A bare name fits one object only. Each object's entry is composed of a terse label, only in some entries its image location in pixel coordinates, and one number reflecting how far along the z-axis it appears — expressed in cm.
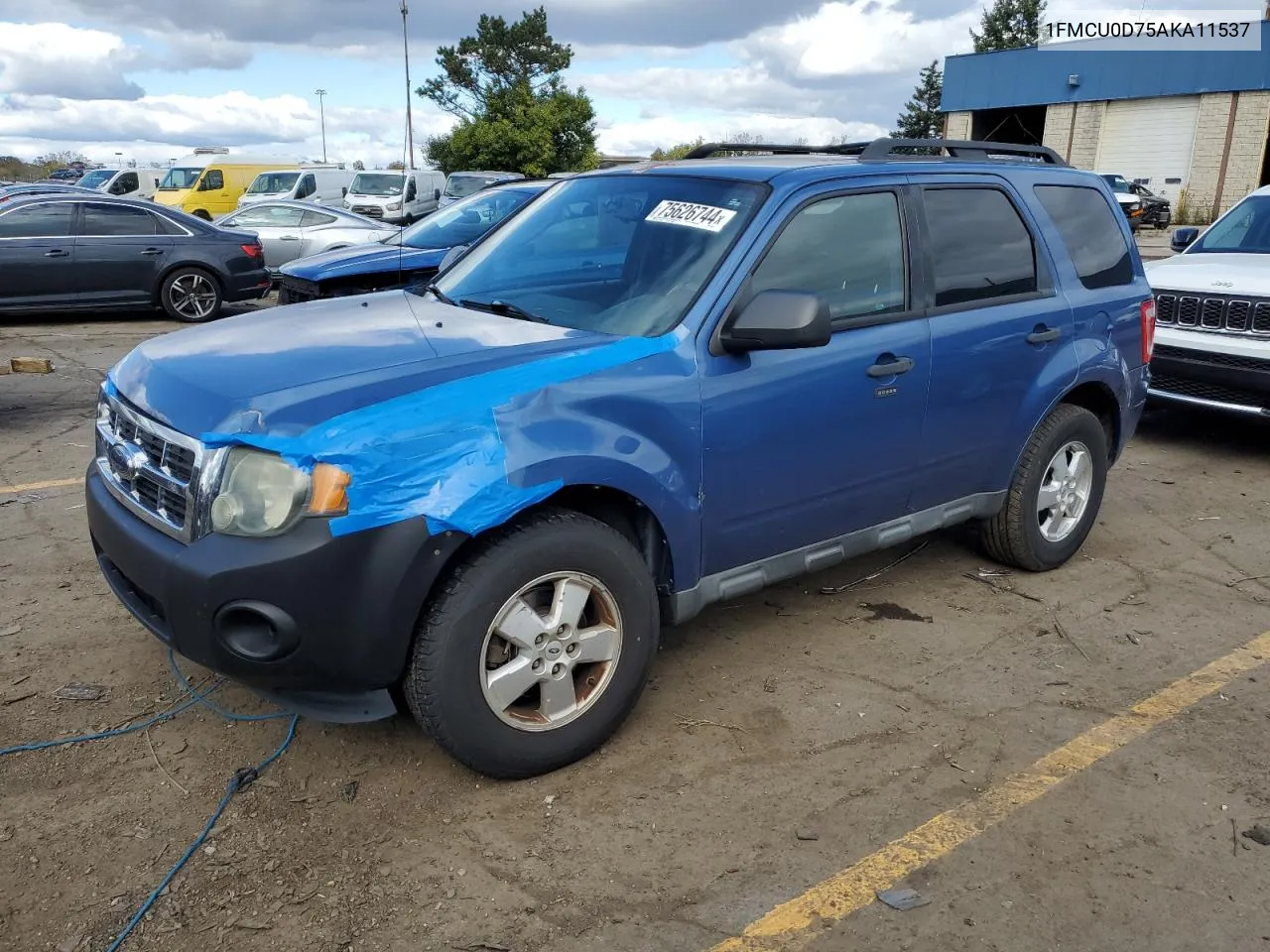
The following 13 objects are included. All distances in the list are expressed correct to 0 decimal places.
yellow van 2600
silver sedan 1576
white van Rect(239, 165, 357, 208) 2408
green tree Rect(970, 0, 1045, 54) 5828
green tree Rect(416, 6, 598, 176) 4086
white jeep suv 662
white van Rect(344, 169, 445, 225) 2319
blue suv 268
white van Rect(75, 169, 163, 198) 2939
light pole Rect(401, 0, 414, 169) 4703
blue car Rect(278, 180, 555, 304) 847
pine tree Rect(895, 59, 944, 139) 5722
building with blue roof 3162
